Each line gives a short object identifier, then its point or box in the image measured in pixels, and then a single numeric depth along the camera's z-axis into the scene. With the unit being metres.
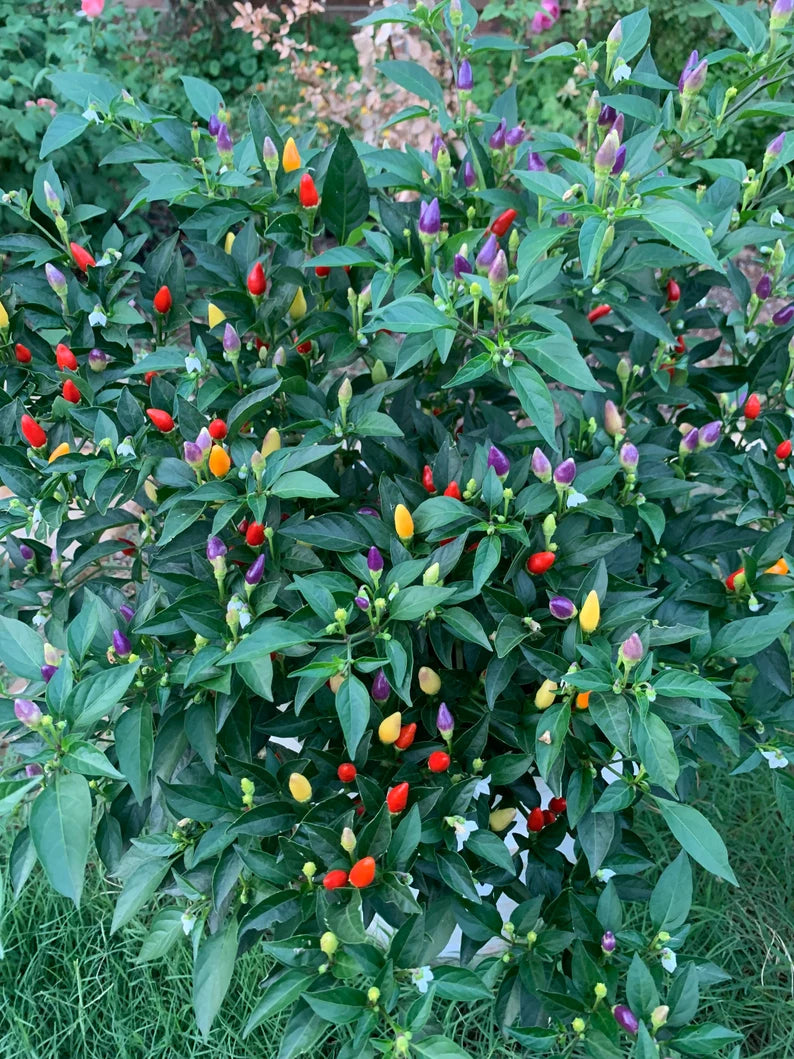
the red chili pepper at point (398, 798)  1.04
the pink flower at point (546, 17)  1.64
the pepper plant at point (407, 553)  1.00
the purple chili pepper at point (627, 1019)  0.98
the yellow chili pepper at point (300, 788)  1.05
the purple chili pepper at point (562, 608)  1.07
